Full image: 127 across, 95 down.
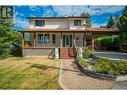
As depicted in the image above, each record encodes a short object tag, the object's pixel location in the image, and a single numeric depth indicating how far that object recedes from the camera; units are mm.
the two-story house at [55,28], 11485
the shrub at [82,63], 5587
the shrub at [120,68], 4544
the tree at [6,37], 9538
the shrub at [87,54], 8201
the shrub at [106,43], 11780
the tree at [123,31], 10002
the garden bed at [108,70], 4375
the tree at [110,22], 27384
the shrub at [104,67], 4627
